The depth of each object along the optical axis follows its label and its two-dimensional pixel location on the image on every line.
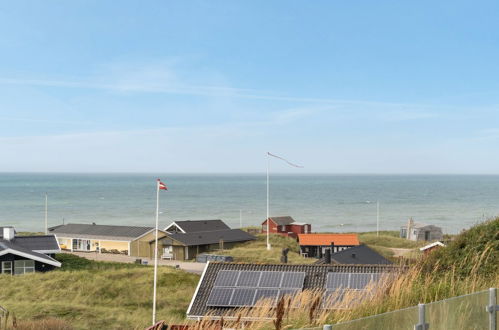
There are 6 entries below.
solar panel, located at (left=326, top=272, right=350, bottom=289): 24.92
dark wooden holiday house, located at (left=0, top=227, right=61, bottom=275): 47.56
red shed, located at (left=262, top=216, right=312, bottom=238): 86.44
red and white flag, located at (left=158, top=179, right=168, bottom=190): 32.46
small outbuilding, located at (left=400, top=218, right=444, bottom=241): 89.44
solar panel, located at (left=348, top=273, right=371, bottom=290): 24.42
